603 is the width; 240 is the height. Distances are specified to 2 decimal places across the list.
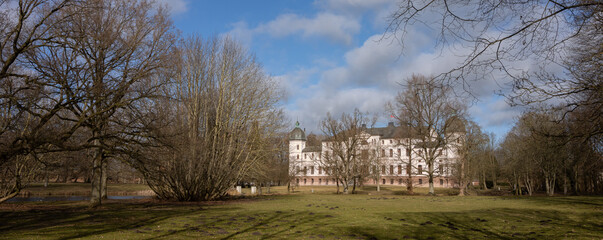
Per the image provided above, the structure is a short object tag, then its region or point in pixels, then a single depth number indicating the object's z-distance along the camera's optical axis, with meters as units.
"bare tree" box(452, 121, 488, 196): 38.56
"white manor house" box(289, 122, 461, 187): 44.25
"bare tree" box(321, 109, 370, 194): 43.81
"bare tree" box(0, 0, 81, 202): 11.16
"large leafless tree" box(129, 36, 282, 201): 23.81
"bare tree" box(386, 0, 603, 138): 4.44
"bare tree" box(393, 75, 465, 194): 37.38
